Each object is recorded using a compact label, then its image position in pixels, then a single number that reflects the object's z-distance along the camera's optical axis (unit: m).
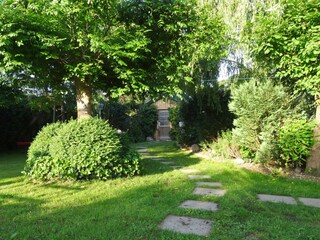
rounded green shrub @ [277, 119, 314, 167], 5.88
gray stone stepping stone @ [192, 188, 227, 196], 4.47
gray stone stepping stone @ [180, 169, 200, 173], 6.74
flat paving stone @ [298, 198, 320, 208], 3.95
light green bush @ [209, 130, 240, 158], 7.76
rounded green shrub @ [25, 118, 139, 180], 5.30
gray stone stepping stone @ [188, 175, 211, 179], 5.85
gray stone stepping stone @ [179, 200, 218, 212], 3.72
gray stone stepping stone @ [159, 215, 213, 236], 2.94
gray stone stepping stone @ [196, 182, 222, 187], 5.11
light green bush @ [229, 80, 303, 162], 6.39
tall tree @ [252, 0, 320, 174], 5.14
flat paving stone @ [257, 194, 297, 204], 4.08
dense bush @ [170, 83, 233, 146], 9.84
